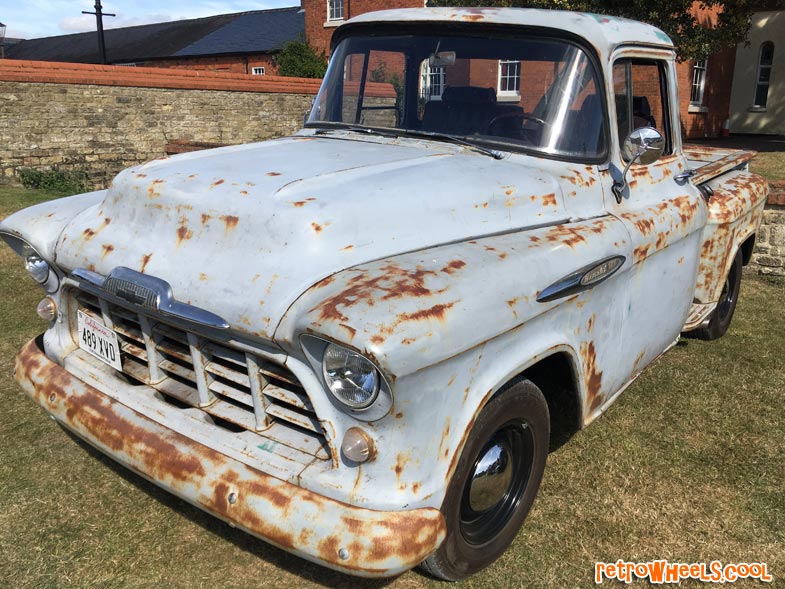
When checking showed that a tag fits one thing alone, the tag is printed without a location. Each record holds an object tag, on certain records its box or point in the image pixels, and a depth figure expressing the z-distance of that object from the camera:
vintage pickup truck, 1.81
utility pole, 18.22
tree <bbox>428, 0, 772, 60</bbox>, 11.12
